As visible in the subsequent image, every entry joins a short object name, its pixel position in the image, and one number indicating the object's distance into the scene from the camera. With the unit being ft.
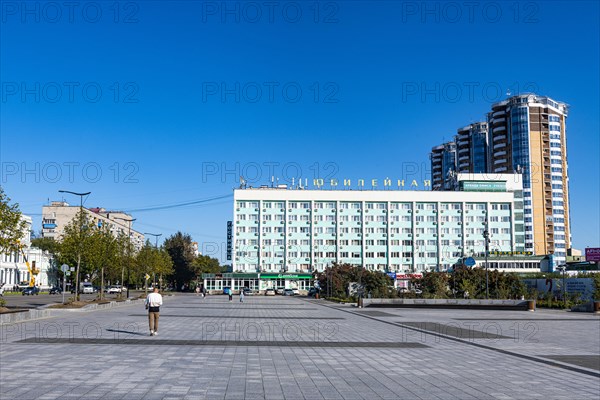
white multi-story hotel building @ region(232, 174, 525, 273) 378.53
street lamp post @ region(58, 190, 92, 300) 127.85
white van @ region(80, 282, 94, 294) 318.12
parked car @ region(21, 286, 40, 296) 250.57
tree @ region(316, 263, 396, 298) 203.73
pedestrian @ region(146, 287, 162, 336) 64.82
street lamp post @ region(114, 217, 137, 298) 191.91
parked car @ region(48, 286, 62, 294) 286.46
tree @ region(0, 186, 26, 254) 83.96
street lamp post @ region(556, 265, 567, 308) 152.01
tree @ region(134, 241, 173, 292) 222.69
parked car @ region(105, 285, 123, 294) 314.22
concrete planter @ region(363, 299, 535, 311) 149.46
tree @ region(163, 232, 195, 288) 395.75
